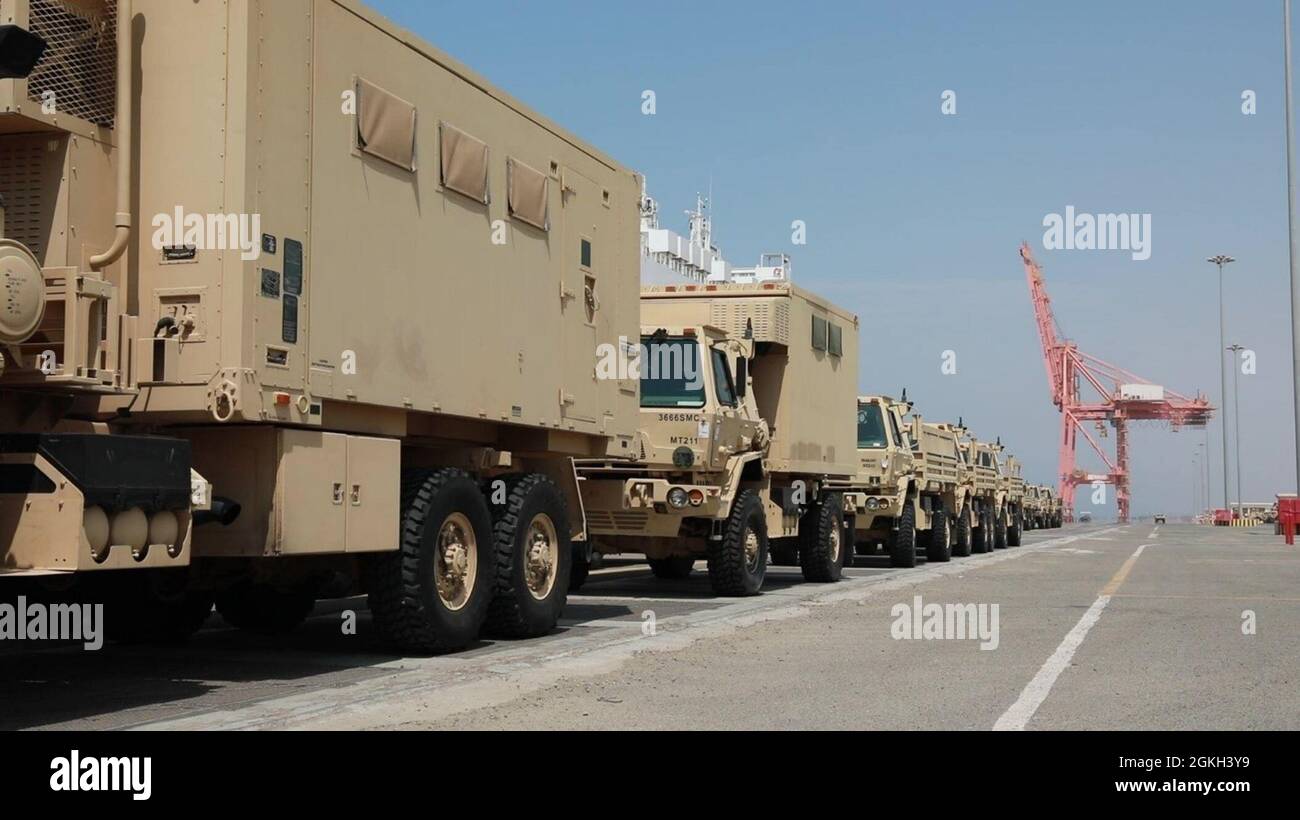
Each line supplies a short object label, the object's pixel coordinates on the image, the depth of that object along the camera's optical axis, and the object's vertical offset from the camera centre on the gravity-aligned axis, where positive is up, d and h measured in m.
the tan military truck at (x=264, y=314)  7.68 +0.96
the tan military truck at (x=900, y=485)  24.34 -0.13
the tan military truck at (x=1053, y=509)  77.00 -1.62
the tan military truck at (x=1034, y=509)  61.47 -1.32
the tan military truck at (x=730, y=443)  16.08 +0.40
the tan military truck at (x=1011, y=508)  39.72 -0.81
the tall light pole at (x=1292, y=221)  44.66 +7.64
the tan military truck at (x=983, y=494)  34.75 -0.38
